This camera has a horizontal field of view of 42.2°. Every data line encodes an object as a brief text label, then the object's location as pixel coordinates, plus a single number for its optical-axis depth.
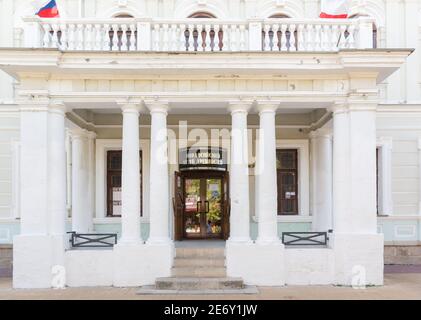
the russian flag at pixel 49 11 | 13.00
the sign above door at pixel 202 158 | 16.16
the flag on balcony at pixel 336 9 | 13.14
